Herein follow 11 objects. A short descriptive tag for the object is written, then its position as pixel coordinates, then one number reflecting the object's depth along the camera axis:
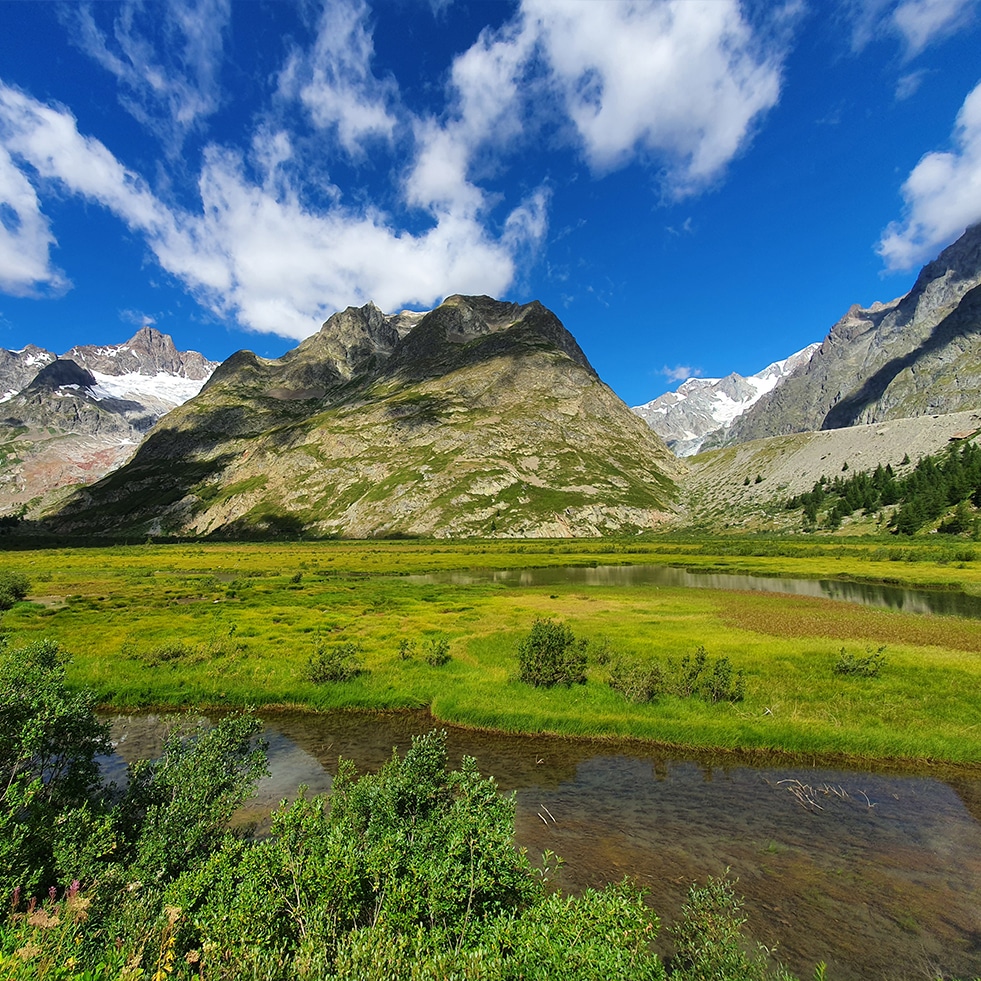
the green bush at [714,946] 9.44
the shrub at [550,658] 29.66
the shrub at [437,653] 34.29
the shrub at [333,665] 31.08
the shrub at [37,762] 10.21
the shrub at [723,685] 27.03
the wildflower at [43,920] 7.99
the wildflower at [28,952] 6.49
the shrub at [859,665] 29.55
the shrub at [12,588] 58.52
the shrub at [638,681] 27.09
